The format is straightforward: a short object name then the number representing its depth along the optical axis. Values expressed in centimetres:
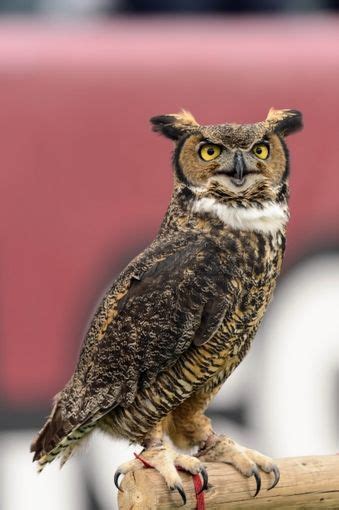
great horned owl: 536
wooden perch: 530
